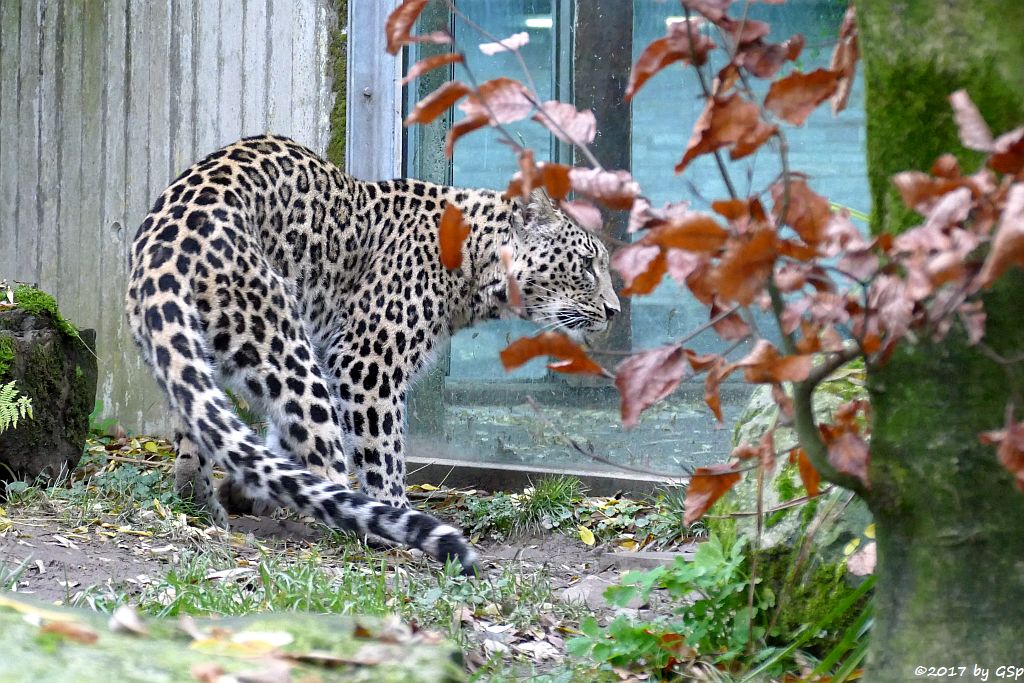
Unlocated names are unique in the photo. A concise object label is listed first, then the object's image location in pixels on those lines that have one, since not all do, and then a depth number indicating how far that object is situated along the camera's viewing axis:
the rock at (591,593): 9.19
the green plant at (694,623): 7.12
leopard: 10.27
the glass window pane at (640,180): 12.73
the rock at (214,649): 3.75
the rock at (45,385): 11.85
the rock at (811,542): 7.29
